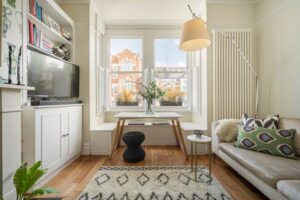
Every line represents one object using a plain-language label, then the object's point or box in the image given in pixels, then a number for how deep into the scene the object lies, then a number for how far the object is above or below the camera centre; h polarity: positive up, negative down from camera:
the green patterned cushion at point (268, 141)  1.91 -0.48
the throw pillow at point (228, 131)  2.47 -0.45
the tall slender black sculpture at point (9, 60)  1.68 +0.35
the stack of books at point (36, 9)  2.17 +1.11
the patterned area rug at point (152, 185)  1.81 -0.98
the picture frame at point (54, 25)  2.55 +1.06
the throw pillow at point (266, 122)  2.26 -0.31
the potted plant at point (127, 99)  4.26 -0.03
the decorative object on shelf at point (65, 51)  2.95 +0.78
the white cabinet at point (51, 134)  1.89 -0.45
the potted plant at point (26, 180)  1.21 -0.56
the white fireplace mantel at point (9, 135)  1.52 -0.33
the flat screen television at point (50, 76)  2.09 +0.29
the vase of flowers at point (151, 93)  3.25 +0.09
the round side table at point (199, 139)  2.11 -0.50
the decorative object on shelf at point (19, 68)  1.79 +0.29
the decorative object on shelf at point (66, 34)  2.91 +1.04
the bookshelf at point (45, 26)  2.12 +0.95
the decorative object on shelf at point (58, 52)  2.71 +0.71
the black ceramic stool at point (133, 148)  2.78 -0.79
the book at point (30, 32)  2.10 +0.77
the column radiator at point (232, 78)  3.18 +0.35
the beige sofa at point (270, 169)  1.34 -0.63
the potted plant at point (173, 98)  4.24 +0.00
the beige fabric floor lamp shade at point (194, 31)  2.12 +0.79
